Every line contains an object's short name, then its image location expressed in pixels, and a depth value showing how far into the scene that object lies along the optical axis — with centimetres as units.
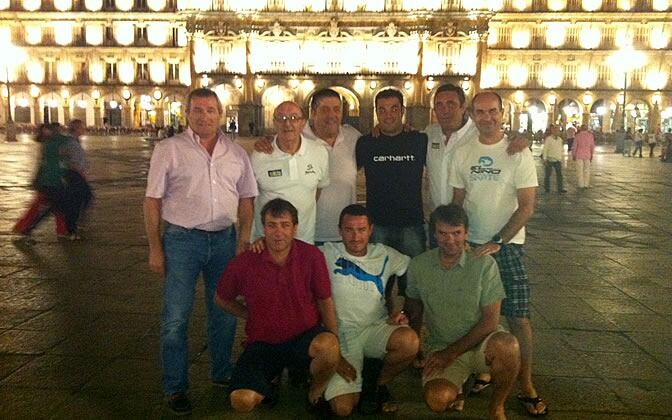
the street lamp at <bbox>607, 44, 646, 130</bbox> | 5570
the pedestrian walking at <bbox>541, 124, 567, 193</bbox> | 1817
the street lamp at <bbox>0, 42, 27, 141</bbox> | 3694
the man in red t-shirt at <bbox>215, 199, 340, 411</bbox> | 439
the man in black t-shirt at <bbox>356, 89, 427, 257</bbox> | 545
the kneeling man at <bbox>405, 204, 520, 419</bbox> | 434
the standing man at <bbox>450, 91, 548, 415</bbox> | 480
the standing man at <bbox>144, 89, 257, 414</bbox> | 457
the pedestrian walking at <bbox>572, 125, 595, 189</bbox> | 1857
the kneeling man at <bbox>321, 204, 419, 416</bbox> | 450
